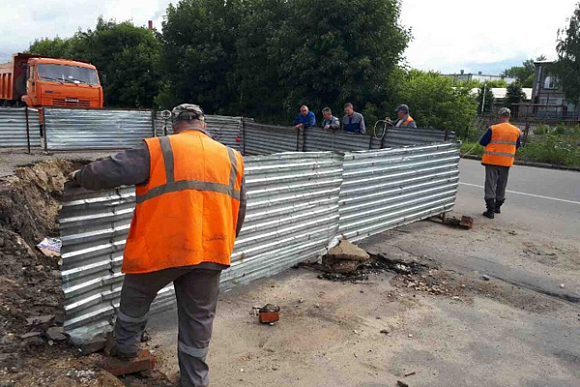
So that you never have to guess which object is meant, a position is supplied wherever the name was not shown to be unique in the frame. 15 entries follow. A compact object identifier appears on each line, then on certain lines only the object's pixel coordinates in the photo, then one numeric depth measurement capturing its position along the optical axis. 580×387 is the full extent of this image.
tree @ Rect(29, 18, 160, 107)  33.03
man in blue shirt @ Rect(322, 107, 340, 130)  11.44
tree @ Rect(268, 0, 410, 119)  17.55
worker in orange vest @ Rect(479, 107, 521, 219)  7.74
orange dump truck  16.31
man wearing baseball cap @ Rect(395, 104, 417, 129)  9.86
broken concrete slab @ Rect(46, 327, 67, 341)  3.12
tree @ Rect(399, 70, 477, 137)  18.98
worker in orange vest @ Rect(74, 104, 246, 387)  2.60
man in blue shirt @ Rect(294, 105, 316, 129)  12.49
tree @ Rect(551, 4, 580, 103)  41.72
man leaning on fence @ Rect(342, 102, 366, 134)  11.23
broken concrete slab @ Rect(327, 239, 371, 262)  4.93
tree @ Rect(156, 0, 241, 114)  23.73
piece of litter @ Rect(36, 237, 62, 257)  5.29
